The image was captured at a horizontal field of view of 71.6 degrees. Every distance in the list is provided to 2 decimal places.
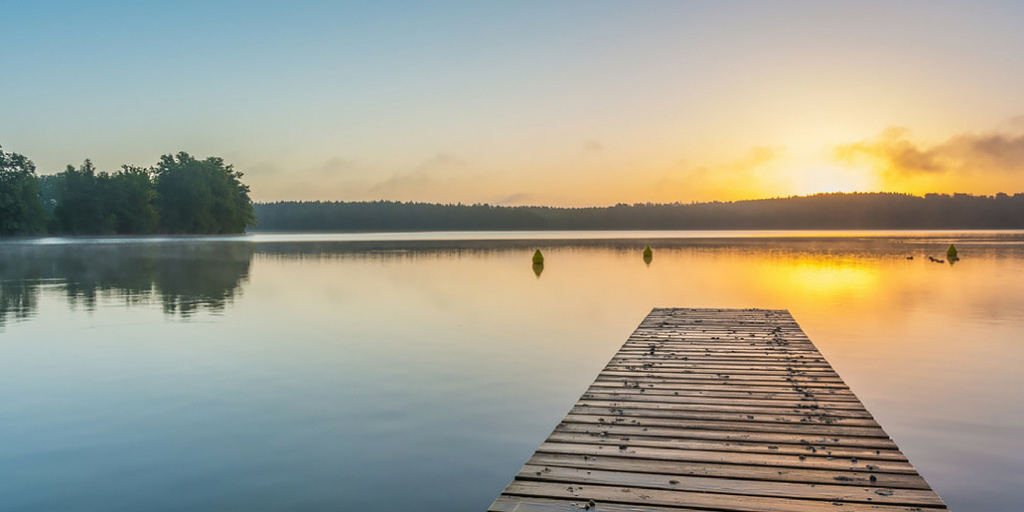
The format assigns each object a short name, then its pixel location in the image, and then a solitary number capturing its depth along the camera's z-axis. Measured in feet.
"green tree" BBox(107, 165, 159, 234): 320.70
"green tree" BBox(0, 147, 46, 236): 268.82
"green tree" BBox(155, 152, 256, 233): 360.07
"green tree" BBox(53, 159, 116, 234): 310.45
